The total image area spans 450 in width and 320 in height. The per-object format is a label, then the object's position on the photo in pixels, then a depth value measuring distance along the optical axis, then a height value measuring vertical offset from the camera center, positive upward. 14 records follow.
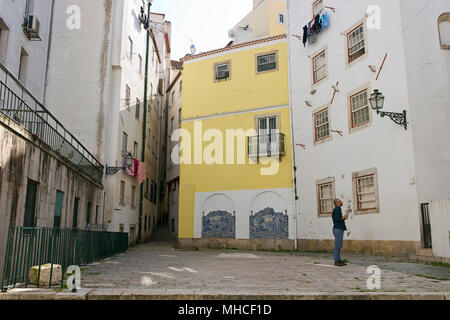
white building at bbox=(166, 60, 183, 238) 33.50 +7.03
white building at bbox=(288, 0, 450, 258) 14.22 +4.07
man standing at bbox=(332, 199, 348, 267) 11.04 +0.10
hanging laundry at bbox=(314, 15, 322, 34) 19.62 +9.99
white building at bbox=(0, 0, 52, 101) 14.92 +7.76
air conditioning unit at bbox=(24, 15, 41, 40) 16.45 +8.30
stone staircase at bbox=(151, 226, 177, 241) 32.91 -0.46
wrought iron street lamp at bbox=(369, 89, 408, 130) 14.18 +4.22
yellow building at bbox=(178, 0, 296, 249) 21.08 +4.33
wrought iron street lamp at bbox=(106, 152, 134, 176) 20.72 +3.41
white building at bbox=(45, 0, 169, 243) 21.09 +7.91
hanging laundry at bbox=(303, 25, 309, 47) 20.69 +10.05
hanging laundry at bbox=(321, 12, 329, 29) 19.28 +10.00
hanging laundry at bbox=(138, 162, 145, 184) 24.62 +3.50
